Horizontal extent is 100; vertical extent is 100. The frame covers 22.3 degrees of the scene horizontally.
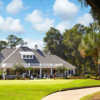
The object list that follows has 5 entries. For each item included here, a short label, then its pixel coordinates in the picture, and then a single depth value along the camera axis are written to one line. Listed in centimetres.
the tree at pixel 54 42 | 7619
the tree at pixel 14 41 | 8250
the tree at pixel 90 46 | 4351
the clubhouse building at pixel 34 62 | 5300
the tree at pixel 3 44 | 8094
